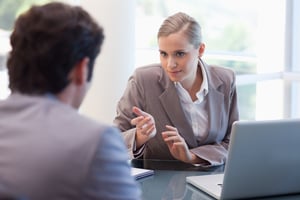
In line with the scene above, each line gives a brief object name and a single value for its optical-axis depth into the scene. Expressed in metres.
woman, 3.27
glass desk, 2.78
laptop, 2.63
